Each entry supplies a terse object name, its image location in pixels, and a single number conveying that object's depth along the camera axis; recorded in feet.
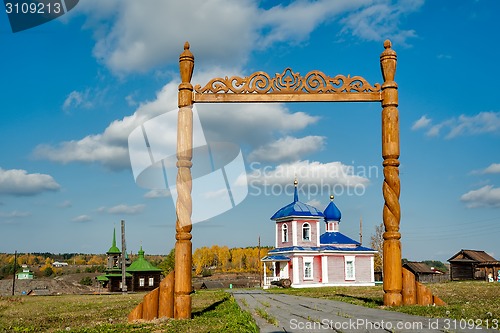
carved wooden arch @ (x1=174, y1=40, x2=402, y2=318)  26.45
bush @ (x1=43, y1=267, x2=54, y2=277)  311.27
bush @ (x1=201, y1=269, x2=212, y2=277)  264.52
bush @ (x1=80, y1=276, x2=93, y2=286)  211.33
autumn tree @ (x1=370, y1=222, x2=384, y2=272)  167.16
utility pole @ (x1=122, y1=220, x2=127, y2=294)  106.84
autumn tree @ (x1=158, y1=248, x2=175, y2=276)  169.09
